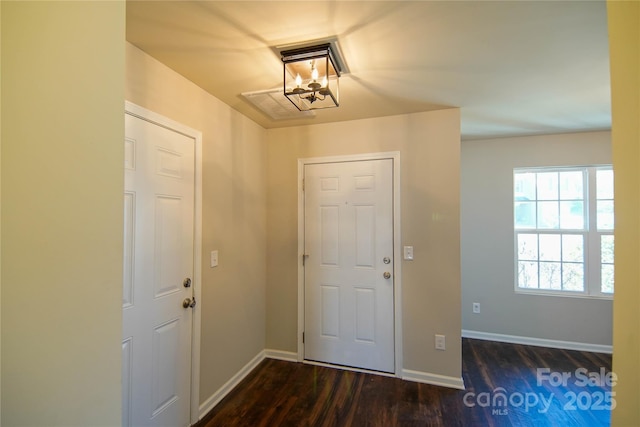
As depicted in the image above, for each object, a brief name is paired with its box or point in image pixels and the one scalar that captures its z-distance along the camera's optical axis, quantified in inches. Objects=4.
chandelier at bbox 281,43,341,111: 59.5
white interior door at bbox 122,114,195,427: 58.3
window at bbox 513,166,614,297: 118.2
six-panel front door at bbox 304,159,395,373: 99.8
